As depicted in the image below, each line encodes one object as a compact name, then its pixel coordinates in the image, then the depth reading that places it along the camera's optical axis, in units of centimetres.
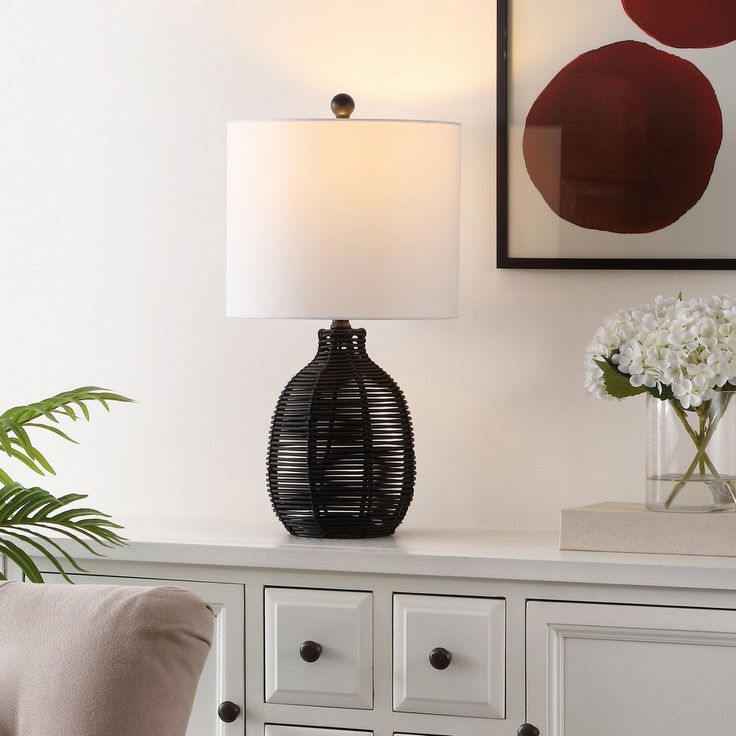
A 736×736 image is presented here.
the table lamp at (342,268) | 283
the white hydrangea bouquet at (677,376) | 275
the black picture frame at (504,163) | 306
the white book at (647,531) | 277
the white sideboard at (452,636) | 273
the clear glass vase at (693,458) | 281
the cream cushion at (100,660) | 231
